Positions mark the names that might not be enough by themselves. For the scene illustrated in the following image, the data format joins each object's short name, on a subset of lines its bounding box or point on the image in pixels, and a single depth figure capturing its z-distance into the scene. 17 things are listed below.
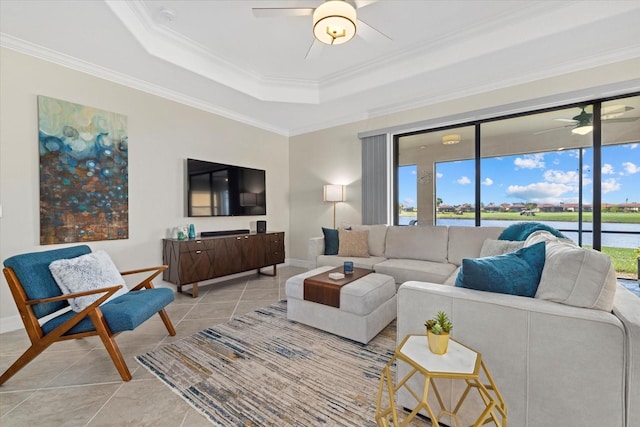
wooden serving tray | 2.37
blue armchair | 1.74
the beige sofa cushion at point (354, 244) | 3.74
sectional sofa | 1.02
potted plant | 1.12
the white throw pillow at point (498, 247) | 2.35
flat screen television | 3.87
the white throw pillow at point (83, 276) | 1.91
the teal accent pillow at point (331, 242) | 3.95
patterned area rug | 1.50
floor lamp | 4.58
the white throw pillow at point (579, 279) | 1.13
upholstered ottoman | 2.25
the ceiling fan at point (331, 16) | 2.08
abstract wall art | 2.70
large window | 3.04
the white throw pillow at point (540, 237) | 1.81
